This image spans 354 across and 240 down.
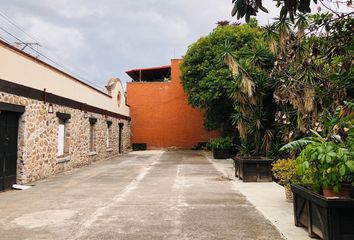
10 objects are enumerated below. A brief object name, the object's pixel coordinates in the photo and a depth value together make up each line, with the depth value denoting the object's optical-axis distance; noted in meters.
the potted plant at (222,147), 20.58
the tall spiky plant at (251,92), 12.92
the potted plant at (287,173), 7.56
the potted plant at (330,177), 4.40
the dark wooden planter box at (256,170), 11.11
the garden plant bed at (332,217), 4.39
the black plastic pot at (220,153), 20.56
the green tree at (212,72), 18.78
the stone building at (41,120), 9.76
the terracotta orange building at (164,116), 28.89
